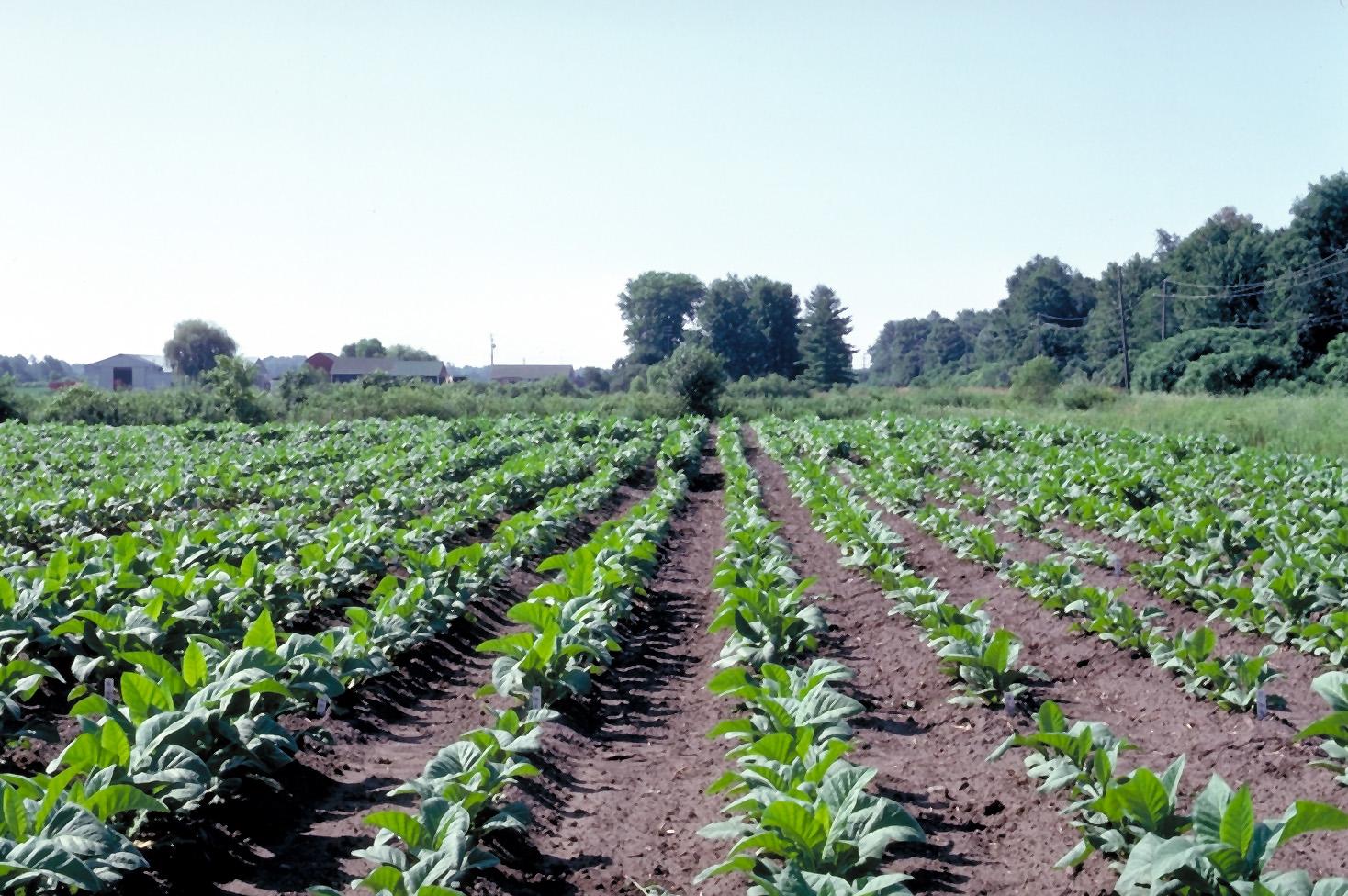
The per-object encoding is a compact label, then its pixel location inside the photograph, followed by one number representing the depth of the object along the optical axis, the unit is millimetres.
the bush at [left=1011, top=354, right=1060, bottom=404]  45031
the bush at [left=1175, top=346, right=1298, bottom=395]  45469
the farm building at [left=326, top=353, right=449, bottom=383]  83581
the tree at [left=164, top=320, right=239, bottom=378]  86125
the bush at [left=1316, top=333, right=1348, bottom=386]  42406
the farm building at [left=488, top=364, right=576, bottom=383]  99875
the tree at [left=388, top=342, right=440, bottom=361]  99500
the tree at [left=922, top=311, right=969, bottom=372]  111400
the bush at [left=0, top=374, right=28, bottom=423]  40312
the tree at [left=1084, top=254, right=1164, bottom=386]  65188
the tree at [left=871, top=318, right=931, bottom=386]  122500
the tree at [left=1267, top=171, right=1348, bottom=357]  47062
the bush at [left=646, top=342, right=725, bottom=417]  45969
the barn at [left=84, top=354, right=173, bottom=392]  87075
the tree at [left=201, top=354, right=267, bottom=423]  41594
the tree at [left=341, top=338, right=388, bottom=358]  97062
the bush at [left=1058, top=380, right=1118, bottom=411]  43062
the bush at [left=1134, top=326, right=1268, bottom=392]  48094
